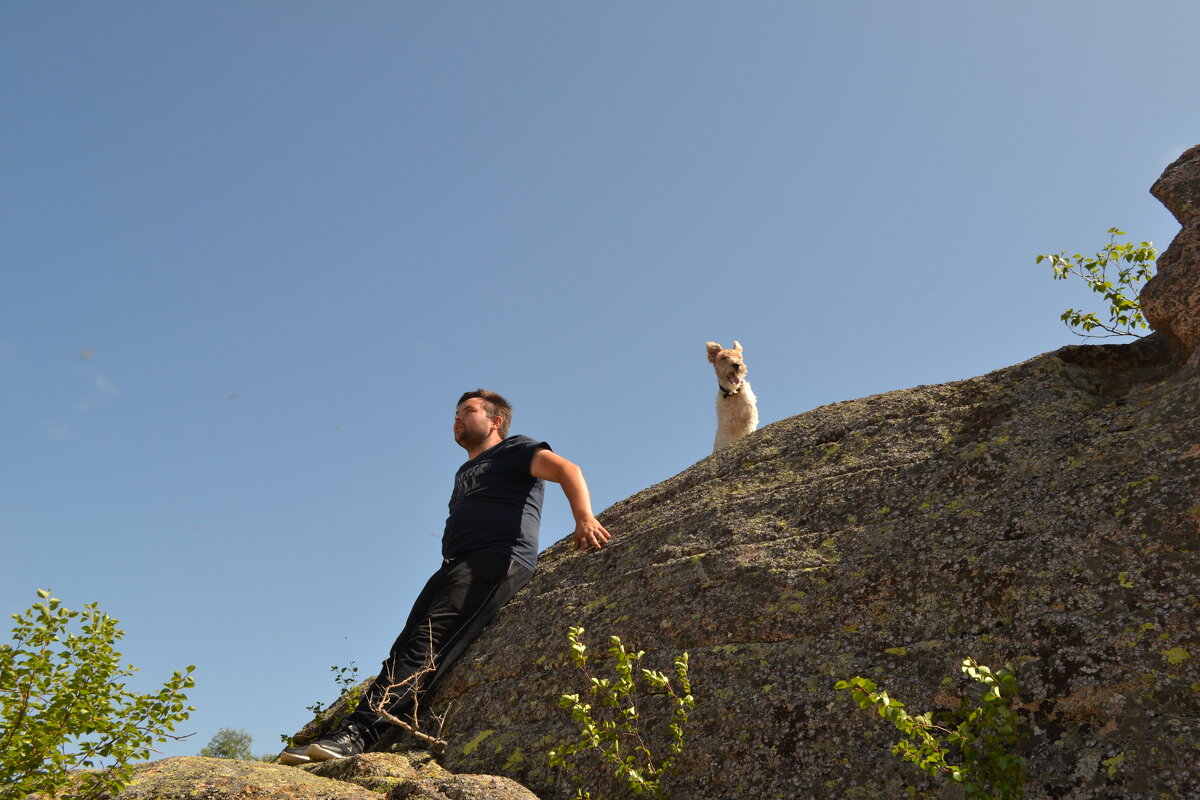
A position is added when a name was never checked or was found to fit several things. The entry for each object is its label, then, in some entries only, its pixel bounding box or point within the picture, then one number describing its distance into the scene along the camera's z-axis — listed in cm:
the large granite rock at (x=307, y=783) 424
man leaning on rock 576
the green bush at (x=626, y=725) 420
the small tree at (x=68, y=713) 432
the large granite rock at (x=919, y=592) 357
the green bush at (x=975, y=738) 315
